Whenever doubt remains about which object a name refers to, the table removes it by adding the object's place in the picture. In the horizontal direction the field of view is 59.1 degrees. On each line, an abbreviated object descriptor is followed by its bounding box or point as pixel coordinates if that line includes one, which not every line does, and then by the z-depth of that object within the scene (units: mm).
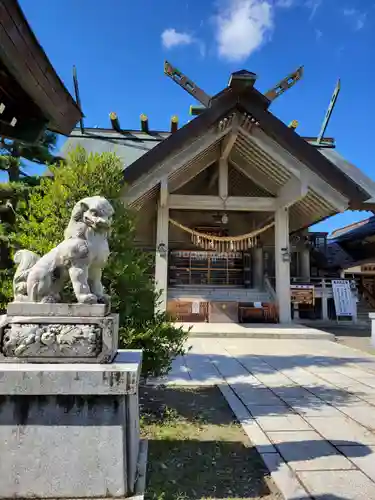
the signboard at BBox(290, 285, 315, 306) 14195
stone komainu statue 2469
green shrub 4219
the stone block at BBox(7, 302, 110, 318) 2400
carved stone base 2330
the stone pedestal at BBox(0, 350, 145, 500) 2182
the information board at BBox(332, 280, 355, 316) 14633
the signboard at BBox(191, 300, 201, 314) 12648
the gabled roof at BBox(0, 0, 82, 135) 2371
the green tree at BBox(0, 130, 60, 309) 7368
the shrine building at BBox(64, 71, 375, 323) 10641
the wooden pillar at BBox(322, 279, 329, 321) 15065
